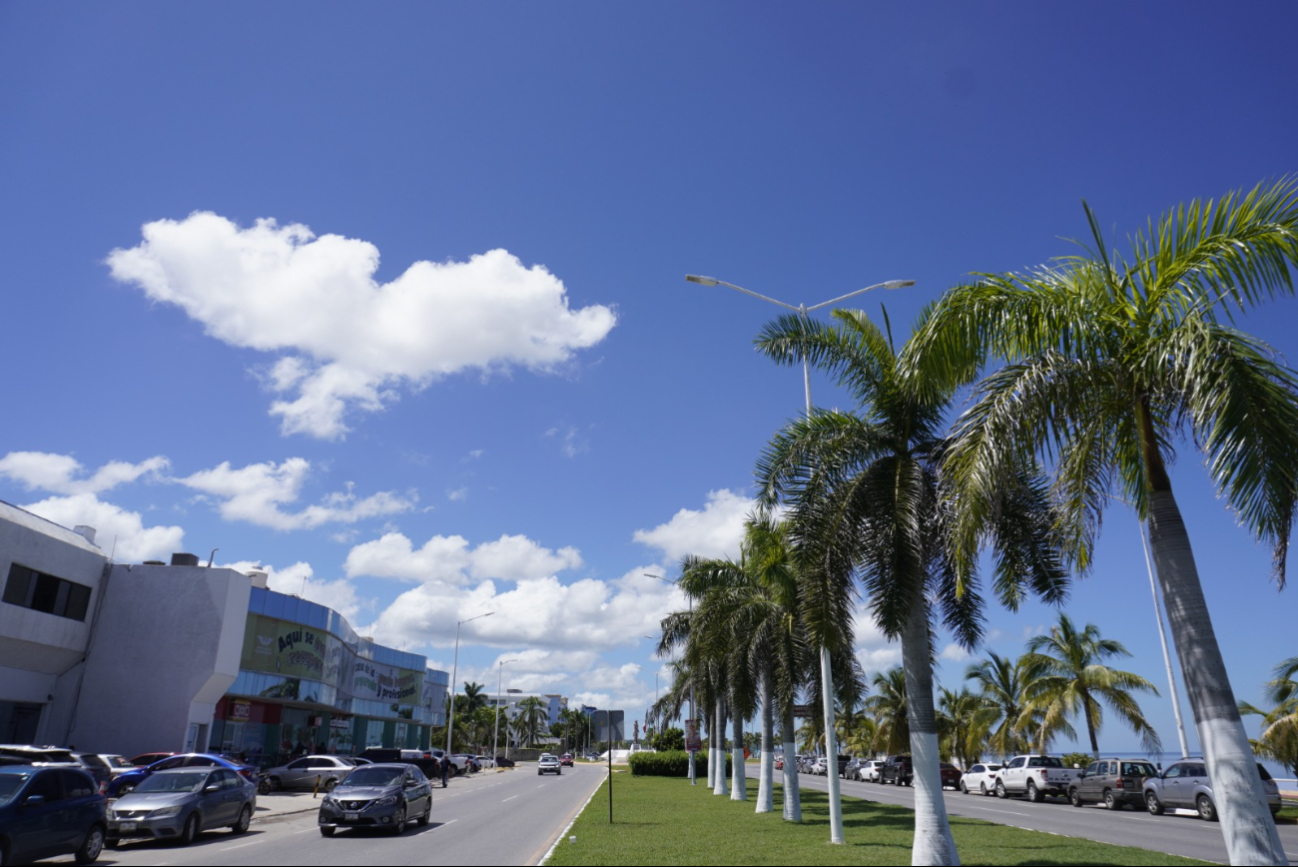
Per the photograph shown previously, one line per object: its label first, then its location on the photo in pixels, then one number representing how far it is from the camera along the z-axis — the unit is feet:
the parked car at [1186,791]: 77.71
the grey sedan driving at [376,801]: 59.16
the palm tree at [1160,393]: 26.63
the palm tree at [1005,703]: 155.02
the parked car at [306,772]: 115.55
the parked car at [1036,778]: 111.04
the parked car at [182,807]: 50.39
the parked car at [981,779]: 123.85
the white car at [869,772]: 171.63
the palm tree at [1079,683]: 133.28
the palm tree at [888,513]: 39.81
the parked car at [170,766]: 72.59
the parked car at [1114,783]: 94.38
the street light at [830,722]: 51.90
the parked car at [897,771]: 156.35
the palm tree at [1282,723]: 106.93
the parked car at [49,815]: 38.60
